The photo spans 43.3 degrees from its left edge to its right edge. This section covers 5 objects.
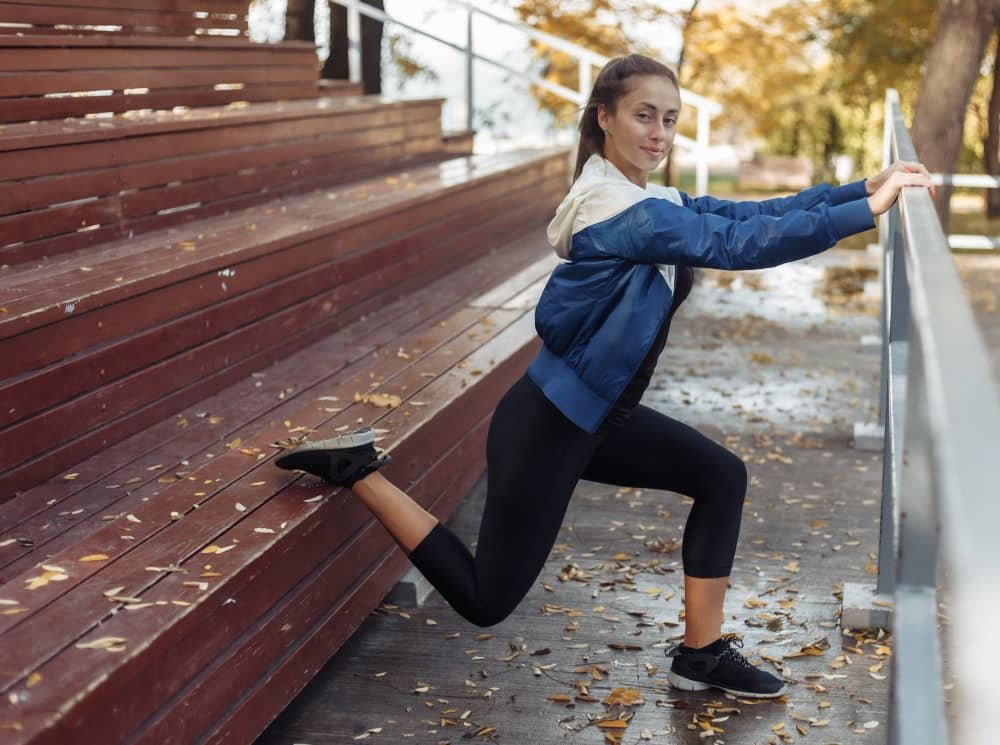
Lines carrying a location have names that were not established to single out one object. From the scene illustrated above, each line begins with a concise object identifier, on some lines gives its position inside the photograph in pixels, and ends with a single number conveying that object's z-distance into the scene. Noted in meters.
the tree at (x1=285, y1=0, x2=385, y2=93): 10.95
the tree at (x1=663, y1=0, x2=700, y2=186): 15.84
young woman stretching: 2.93
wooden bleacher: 2.61
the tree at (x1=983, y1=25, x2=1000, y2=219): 19.88
